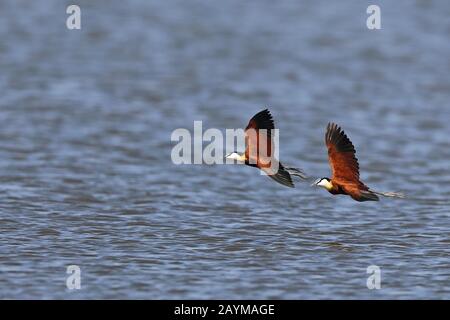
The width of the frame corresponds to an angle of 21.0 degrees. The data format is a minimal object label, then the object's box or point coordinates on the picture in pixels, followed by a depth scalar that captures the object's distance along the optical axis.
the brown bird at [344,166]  11.51
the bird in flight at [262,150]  11.64
